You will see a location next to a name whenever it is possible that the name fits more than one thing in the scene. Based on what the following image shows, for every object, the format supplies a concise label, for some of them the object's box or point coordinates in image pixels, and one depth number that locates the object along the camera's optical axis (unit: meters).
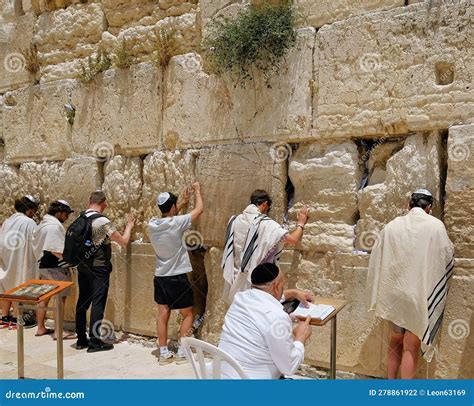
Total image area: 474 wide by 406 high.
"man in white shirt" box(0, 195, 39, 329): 6.86
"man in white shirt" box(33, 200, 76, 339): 6.32
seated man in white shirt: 3.12
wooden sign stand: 4.46
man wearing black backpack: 5.85
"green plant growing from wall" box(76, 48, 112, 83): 6.74
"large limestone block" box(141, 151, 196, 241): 5.94
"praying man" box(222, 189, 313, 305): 4.78
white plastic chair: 3.05
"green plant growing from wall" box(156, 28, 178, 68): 6.18
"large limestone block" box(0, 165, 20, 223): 7.58
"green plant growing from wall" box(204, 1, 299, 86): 5.25
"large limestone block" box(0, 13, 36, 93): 7.50
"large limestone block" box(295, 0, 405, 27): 4.86
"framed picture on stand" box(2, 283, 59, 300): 4.54
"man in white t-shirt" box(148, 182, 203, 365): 5.50
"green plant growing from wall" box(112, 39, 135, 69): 6.51
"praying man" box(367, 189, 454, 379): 4.18
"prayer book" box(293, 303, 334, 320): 3.57
